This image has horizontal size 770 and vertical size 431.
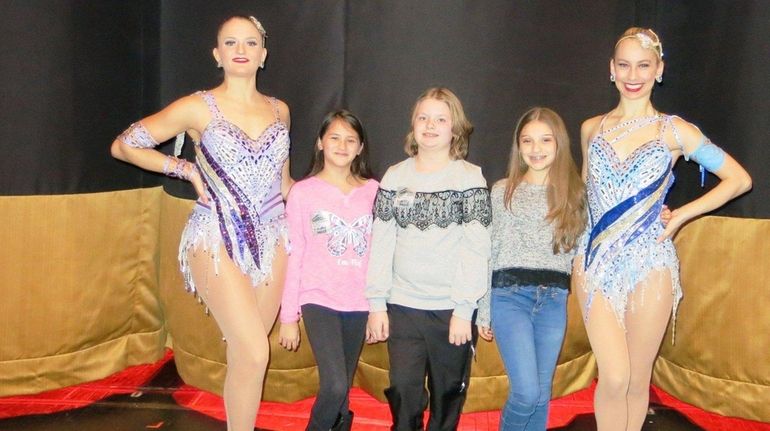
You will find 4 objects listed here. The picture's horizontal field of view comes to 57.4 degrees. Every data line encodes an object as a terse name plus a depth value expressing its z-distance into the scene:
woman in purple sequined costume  2.68
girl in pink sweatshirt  2.77
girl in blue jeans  2.60
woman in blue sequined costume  2.60
